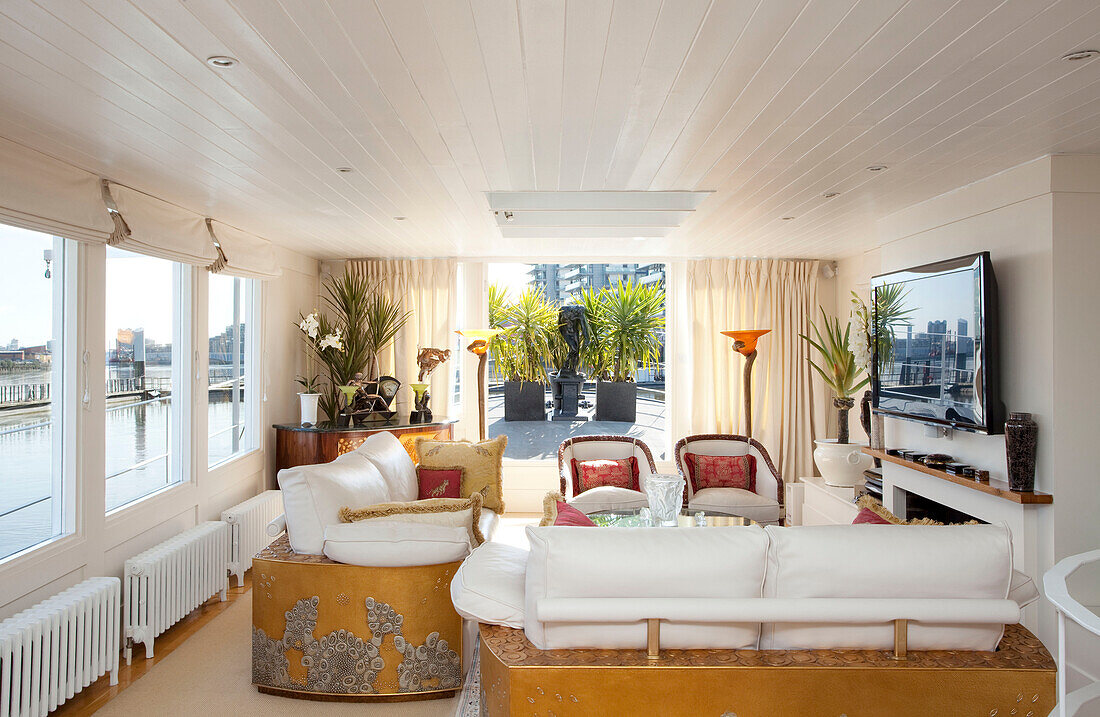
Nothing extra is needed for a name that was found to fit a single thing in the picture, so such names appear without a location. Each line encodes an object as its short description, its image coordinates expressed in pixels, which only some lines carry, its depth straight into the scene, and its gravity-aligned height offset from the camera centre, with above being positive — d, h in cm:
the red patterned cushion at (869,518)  285 -65
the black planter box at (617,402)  788 -49
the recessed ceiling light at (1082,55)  203 +87
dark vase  323 -42
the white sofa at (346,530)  293 -72
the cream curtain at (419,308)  671 +48
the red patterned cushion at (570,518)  321 -73
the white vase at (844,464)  554 -83
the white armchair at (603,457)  518 -81
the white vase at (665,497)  373 -73
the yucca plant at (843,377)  570 -16
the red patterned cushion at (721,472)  549 -88
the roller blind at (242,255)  455 +72
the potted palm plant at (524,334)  771 +26
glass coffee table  390 -92
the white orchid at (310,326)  582 +27
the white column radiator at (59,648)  264 -116
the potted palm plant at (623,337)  768 +23
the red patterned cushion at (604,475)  538 -89
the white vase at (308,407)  570 -39
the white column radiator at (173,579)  351 -118
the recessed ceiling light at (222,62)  207 +87
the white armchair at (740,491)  514 -99
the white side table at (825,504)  520 -112
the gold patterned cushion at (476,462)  476 -70
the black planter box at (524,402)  794 -49
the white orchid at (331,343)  586 +13
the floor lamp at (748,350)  605 +7
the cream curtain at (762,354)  672 +4
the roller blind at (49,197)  279 +68
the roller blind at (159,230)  354 +71
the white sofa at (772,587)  196 -65
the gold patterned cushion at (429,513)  304 -67
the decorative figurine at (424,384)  613 -22
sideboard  550 -64
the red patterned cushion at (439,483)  464 -82
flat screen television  345 +6
